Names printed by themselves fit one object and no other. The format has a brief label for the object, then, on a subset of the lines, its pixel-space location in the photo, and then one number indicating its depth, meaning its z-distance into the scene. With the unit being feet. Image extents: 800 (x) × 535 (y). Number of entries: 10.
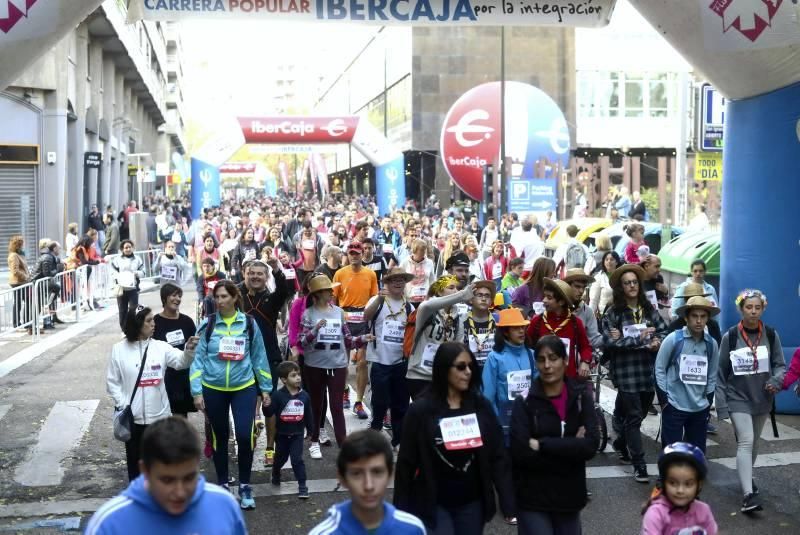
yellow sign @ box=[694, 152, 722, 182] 66.90
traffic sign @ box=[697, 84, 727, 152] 61.11
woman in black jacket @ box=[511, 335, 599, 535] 17.04
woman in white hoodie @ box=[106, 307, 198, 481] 24.11
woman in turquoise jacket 25.23
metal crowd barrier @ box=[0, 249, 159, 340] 56.24
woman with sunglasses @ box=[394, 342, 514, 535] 16.47
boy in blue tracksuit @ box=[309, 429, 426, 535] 12.52
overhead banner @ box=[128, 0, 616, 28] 38.11
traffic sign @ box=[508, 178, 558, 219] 95.25
